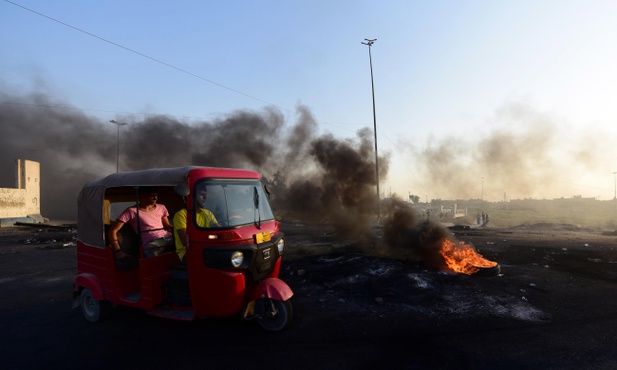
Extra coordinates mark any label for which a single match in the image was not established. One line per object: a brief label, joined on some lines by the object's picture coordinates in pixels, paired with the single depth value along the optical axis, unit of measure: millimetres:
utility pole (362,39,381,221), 18281
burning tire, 8133
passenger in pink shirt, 5051
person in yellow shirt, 4371
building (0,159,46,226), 27453
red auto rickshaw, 4305
